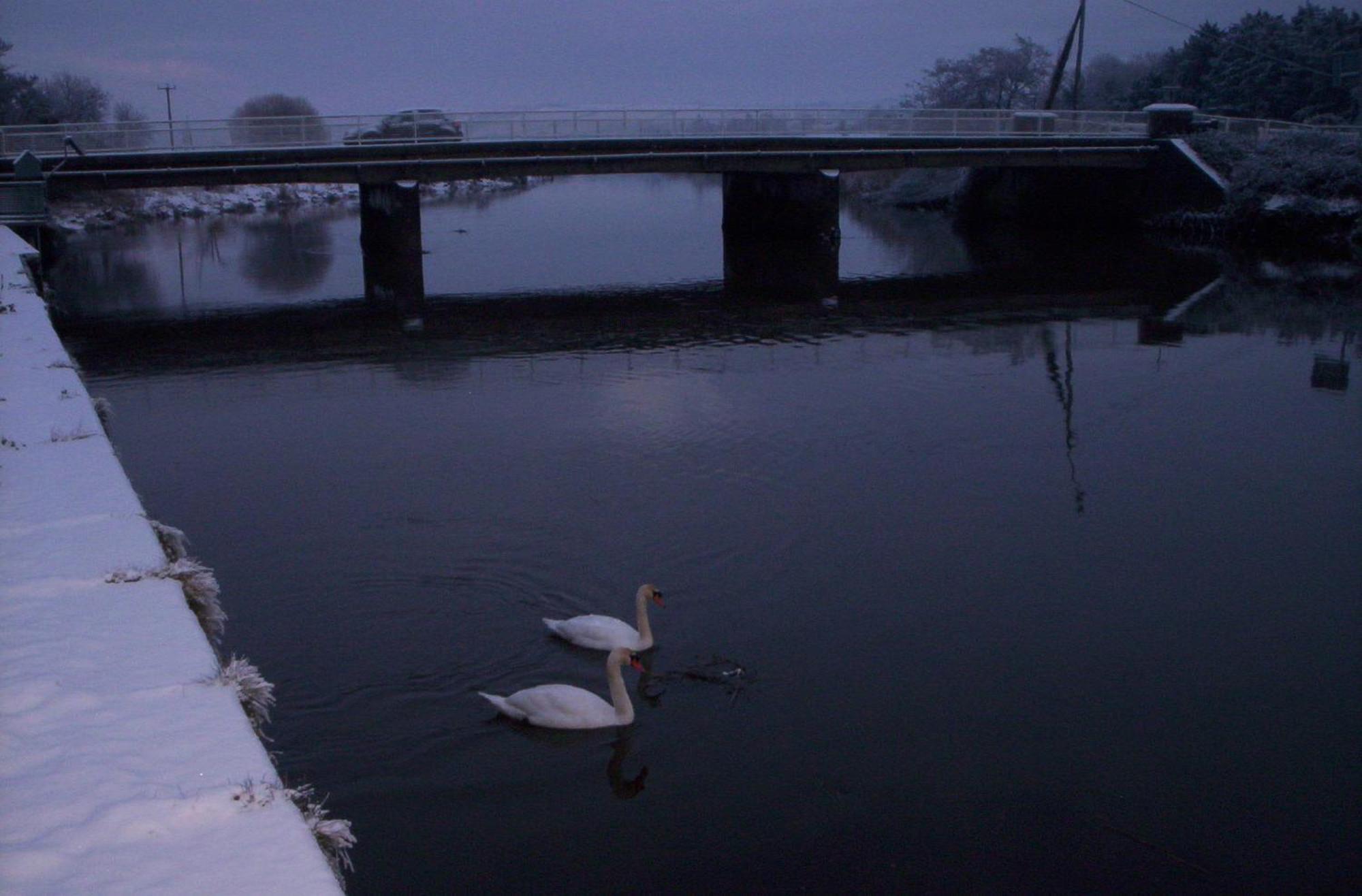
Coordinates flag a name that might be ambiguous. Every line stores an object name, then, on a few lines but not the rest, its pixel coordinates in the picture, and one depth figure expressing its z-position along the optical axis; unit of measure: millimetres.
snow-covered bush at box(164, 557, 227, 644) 7586
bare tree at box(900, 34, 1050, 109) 76000
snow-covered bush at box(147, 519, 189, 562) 8797
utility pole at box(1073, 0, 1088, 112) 47281
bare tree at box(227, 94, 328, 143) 30969
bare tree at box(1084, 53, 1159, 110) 69188
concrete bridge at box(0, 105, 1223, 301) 30312
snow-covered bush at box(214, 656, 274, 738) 6297
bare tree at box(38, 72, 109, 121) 75188
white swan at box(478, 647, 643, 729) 8188
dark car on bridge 32688
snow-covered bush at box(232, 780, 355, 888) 5160
